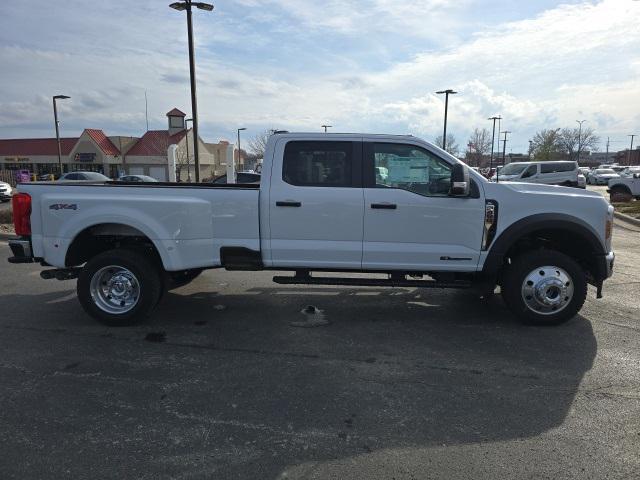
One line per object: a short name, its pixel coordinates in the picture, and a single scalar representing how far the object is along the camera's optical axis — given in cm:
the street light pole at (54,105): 2975
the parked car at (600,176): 4547
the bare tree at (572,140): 9081
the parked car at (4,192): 2503
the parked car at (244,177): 1983
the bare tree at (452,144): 6424
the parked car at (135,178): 3067
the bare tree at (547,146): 6843
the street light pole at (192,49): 1318
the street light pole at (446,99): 3489
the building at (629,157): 9946
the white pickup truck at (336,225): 515
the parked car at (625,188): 2247
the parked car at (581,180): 2535
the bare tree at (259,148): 7539
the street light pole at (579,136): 8481
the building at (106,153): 5666
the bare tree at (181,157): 5060
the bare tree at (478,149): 6481
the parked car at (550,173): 2484
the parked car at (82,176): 2984
